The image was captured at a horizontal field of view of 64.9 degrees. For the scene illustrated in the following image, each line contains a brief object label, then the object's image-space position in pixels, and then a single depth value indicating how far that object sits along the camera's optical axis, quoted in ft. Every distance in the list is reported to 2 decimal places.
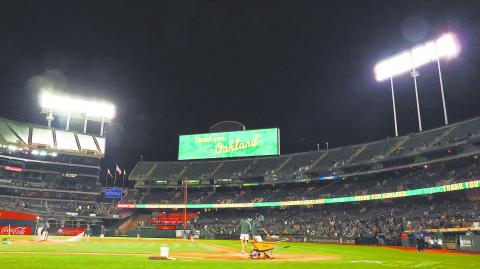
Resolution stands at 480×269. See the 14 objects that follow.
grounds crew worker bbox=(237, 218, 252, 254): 63.41
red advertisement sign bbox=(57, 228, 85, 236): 214.90
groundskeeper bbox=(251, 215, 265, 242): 61.96
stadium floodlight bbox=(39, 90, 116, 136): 232.73
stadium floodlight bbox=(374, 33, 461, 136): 149.07
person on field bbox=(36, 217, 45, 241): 109.65
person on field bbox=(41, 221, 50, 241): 112.90
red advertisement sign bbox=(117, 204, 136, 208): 246.47
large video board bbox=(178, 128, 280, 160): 228.84
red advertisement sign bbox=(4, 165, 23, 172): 236.12
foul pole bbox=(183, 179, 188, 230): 223.61
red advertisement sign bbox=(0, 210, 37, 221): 187.32
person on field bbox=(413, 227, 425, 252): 87.51
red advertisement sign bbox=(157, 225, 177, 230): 224.98
